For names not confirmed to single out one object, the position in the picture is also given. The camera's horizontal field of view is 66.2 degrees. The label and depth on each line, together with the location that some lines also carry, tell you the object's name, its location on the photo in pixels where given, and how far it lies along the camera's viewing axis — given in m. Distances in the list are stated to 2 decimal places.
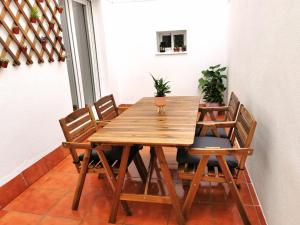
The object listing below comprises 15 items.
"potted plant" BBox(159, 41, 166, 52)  4.73
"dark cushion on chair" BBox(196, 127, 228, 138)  2.24
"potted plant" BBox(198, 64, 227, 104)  4.29
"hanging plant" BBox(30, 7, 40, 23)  2.44
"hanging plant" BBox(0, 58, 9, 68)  2.04
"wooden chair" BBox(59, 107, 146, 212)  1.75
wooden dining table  1.53
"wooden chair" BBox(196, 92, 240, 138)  2.09
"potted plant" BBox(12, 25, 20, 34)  2.21
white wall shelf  4.61
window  4.65
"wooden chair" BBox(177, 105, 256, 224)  1.50
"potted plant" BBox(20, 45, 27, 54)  2.29
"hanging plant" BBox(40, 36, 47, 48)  2.59
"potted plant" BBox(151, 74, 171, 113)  2.13
